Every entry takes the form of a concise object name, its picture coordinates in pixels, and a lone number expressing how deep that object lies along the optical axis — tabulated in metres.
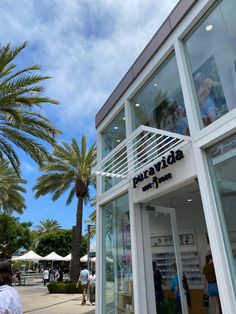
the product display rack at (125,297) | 6.60
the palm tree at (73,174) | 20.22
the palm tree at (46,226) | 66.31
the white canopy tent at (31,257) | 28.95
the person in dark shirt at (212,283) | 6.48
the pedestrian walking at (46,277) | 26.14
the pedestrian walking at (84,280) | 13.32
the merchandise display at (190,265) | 7.49
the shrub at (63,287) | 18.19
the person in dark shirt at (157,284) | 6.63
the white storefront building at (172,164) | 4.62
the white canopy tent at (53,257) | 30.28
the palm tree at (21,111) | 10.63
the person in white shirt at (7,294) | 2.58
